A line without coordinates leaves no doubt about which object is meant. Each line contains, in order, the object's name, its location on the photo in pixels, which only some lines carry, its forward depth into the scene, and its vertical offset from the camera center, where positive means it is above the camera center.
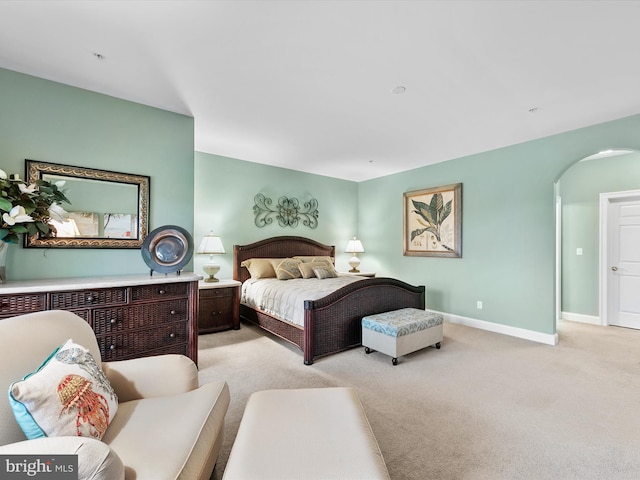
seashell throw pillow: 0.97 -0.56
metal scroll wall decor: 5.09 +0.57
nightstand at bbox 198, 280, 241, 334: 3.98 -0.88
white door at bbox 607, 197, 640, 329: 4.29 -0.27
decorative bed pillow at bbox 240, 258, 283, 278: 4.56 -0.38
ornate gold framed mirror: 2.50 +0.32
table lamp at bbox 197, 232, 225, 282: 4.20 -0.09
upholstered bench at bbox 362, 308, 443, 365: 3.01 -0.95
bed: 3.09 -0.82
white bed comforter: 3.36 -0.64
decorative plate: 2.73 -0.07
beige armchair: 0.87 -0.74
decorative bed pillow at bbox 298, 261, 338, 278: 4.57 -0.39
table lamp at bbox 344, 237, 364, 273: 5.92 -0.13
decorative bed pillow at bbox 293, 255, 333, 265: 5.02 -0.28
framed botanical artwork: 4.65 +0.38
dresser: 2.08 -0.52
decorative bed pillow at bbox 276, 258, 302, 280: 4.47 -0.42
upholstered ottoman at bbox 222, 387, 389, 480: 1.04 -0.81
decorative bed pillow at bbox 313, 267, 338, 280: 4.54 -0.46
